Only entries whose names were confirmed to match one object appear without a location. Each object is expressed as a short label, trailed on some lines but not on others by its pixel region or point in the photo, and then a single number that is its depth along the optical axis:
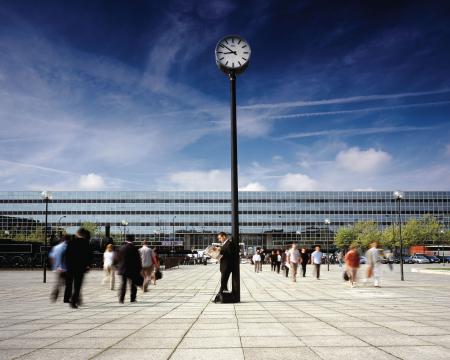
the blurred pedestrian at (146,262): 16.05
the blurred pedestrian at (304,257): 26.25
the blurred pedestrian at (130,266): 12.05
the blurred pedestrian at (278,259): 31.65
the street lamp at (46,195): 26.48
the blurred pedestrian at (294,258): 21.59
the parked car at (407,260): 62.09
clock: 12.64
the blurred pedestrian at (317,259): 23.75
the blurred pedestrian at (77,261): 10.90
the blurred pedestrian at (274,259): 34.27
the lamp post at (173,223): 102.31
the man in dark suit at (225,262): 11.41
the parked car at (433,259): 61.84
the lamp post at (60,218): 107.44
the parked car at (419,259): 60.34
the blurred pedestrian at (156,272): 15.87
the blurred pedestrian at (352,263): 18.02
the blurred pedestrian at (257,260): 33.88
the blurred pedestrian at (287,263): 24.78
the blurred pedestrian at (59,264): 11.26
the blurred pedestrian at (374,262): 17.97
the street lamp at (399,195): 27.98
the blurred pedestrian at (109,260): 17.33
